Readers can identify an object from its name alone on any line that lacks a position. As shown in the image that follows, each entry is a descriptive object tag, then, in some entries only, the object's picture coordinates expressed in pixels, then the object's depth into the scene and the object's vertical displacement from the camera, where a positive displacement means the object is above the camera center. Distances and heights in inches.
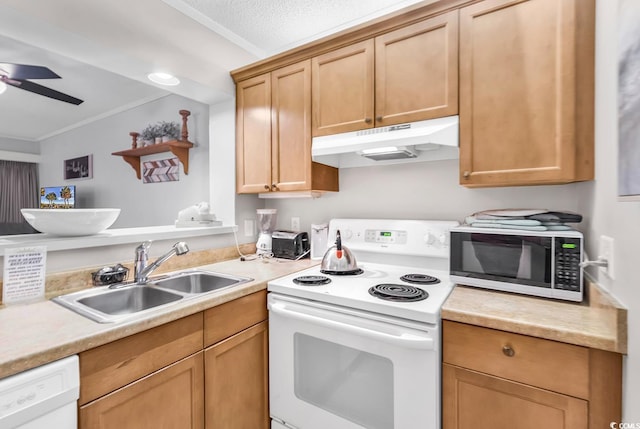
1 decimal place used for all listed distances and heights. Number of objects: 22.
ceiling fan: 80.3 +39.3
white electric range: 43.6 -21.9
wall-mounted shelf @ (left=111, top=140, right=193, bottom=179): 106.1 +24.2
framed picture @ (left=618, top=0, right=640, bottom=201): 25.5 +9.8
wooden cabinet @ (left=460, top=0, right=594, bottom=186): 46.0 +19.6
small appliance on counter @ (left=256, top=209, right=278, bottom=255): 86.1 -5.1
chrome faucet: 59.2 -10.2
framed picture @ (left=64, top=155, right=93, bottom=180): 168.4 +26.9
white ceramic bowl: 52.9 -1.3
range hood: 54.9 +13.8
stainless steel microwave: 44.6 -8.4
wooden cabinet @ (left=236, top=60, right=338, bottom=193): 73.6 +20.1
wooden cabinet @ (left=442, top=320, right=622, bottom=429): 34.7 -22.0
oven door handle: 42.5 -18.9
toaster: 82.6 -9.4
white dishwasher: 29.1 -19.2
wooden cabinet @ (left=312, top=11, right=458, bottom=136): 56.0 +27.6
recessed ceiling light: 68.9 +32.0
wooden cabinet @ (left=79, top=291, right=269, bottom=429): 37.0 -24.2
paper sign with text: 45.7 -9.6
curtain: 206.5 +18.9
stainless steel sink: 44.6 -15.1
